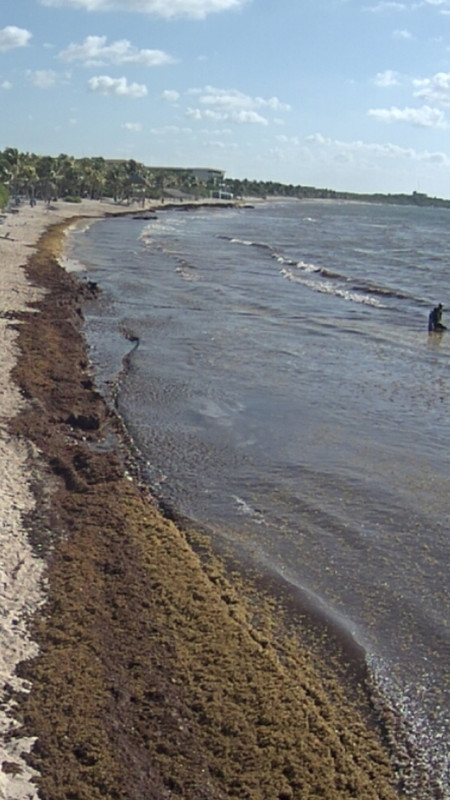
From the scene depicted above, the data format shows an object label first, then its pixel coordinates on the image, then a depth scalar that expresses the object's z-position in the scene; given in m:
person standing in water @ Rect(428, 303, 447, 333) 36.00
